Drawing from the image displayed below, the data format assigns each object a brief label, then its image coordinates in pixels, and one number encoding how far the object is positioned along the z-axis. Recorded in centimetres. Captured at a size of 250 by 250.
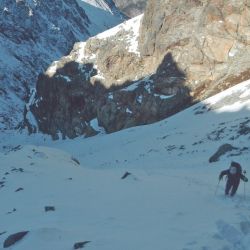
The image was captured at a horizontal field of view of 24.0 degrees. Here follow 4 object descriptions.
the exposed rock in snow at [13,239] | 1195
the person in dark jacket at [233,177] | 1520
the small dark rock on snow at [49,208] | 1534
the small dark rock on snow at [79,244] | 1068
